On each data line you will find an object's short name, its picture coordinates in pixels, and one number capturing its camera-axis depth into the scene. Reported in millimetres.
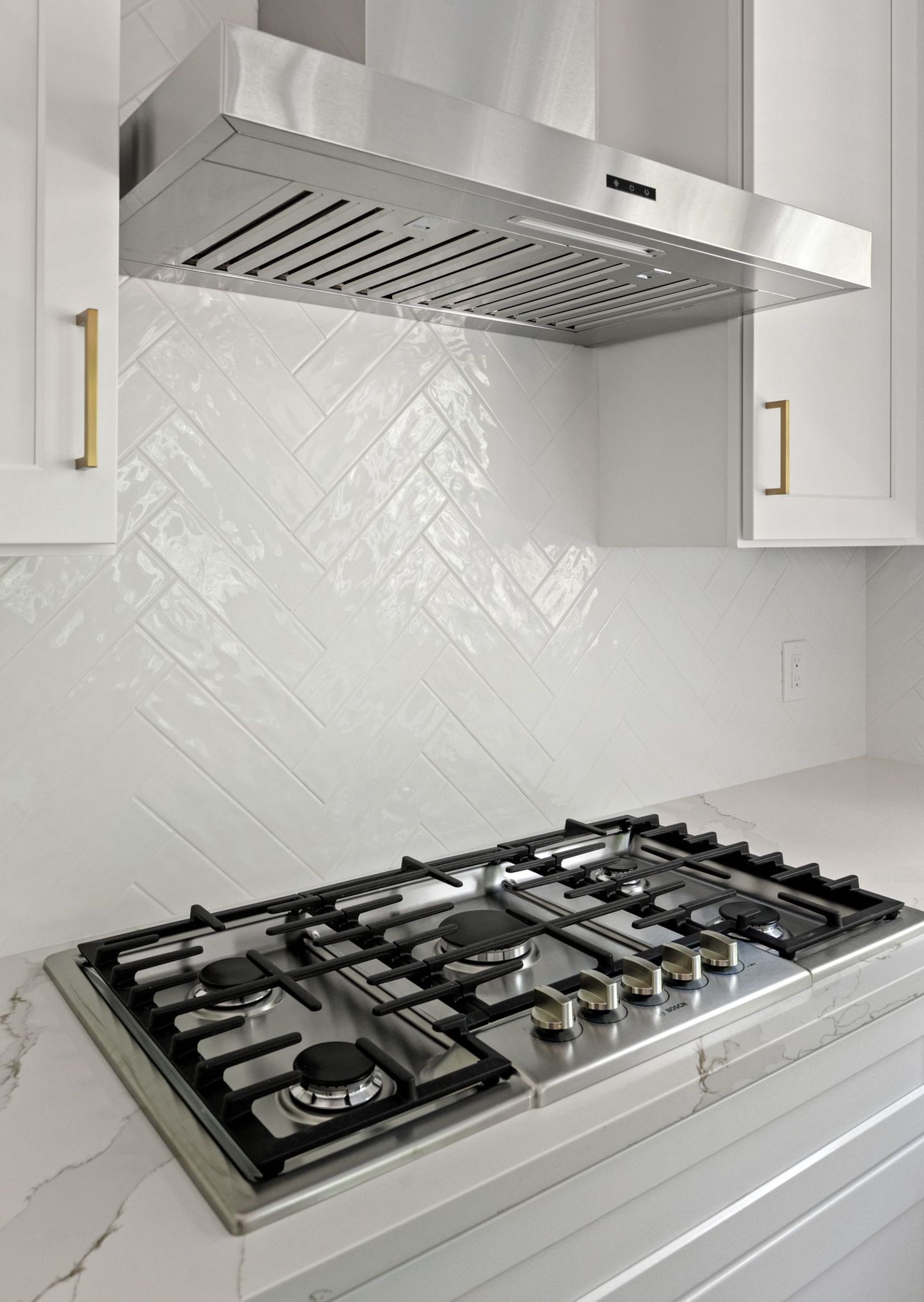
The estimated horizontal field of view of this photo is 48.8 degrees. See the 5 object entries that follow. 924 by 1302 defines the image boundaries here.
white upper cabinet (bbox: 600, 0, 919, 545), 1390
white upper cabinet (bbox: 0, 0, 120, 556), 837
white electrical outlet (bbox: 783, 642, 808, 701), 2064
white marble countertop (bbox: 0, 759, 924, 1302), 684
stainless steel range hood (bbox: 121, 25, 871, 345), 828
